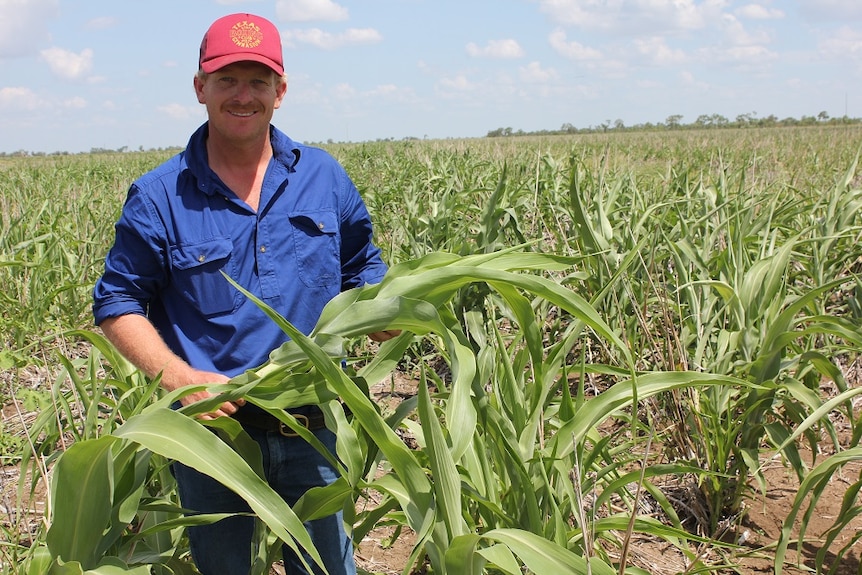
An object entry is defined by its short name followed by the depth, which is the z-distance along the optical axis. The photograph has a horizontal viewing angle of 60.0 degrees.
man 1.75
